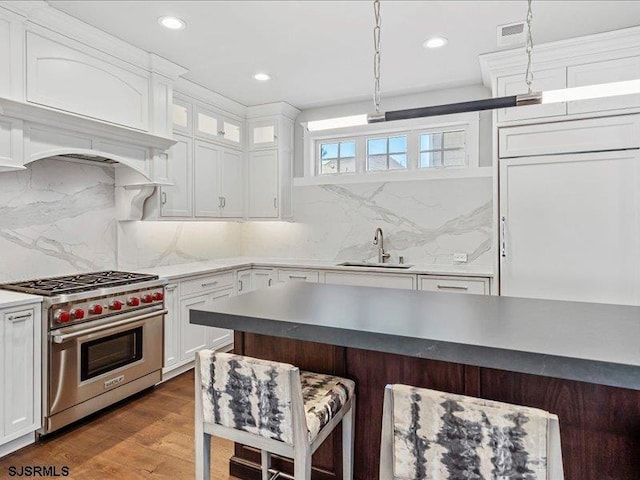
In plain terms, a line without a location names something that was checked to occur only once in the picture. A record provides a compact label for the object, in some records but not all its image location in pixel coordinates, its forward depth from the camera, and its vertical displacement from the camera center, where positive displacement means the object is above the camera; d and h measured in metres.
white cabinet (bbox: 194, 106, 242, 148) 4.12 +1.19
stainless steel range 2.49 -0.71
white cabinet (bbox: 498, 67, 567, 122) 3.15 +1.19
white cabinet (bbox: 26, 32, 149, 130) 2.55 +1.08
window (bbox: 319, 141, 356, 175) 4.70 +0.94
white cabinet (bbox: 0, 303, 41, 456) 2.28 -0.81
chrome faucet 4.29 -0.10
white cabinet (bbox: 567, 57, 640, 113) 2.95 +1.20
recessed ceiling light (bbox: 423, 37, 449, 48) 2.99 +1.47
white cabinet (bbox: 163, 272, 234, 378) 3.46 -0.74
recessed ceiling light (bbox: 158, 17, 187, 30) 2.69 +1.45
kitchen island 1.29 -0.39
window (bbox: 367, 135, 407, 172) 4.43 +0.93
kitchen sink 4.07 -0.30
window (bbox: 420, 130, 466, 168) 4.18 +0.92
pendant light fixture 1.63 +0.62
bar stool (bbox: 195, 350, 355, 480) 1.39 -0.64
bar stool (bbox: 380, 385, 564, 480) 1.04 -0.56
